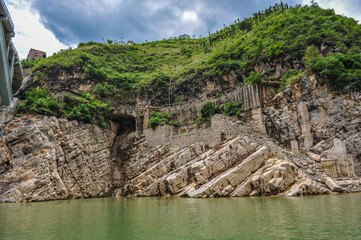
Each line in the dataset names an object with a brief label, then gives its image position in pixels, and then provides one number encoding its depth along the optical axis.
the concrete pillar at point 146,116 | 37.64
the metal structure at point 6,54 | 26.63
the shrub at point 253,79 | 33.22
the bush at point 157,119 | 36.16
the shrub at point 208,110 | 37.22
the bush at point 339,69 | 27.05
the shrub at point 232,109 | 34.12
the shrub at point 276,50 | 35.69
